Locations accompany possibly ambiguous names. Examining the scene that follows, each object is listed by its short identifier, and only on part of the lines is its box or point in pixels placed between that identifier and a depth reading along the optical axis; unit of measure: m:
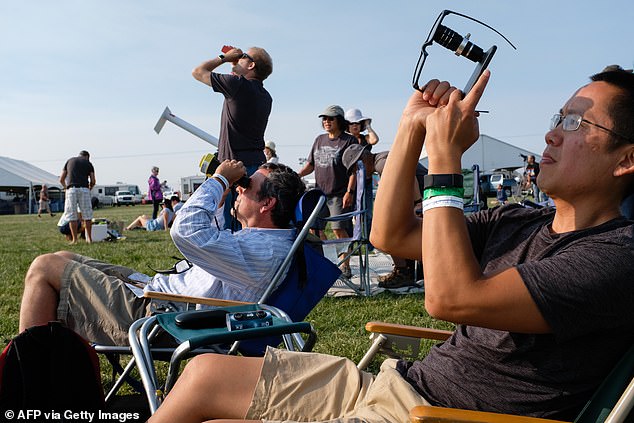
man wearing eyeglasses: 1.45
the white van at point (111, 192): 56.97
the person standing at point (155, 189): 18.93
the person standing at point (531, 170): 18.20
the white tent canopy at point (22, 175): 40.91
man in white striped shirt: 2.99
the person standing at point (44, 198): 30.12
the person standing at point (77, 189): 11.11
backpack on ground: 2.19
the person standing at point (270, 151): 9.80
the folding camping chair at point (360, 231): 5.67
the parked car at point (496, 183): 33.89
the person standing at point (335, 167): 6.97
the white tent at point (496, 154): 45.75
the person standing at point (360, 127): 8.15
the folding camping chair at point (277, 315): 2.01
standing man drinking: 5.34
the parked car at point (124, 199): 53.19
